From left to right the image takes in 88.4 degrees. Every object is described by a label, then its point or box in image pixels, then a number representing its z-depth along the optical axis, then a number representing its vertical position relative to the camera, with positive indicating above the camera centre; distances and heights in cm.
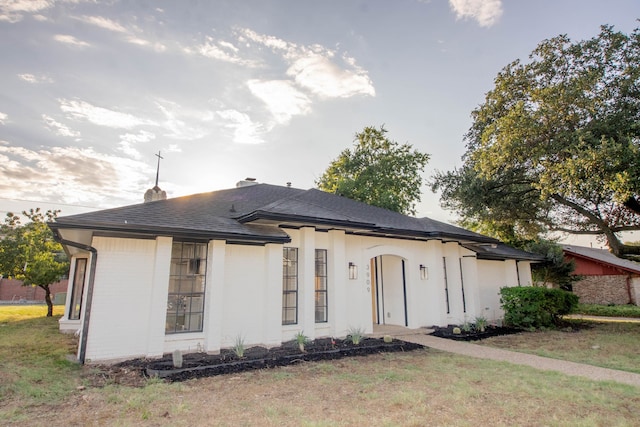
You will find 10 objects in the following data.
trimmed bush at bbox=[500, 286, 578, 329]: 1222 -104
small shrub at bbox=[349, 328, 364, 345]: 876 -155
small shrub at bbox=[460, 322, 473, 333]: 1109 -164
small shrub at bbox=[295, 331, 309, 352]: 803 -150
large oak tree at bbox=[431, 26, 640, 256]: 993 +466
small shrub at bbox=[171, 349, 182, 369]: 636 -152
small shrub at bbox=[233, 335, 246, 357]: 725 -151
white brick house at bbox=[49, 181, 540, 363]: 707 +21
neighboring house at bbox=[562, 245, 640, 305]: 2208 -23
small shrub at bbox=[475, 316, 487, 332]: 1151 -160
